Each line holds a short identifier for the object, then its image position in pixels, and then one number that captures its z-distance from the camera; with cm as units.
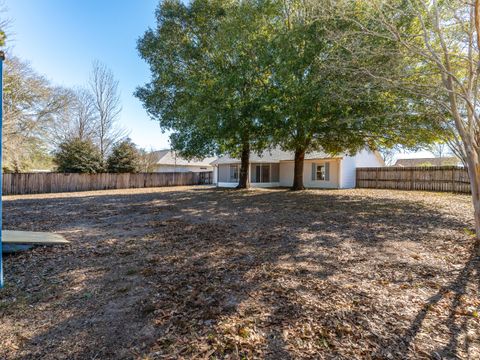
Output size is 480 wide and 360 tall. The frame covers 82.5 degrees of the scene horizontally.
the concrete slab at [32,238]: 483
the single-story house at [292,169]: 1980
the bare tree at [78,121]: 2214
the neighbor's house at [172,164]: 3307
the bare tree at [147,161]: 2486
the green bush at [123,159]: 2191
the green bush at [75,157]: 1977
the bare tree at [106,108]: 2519
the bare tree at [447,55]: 514
